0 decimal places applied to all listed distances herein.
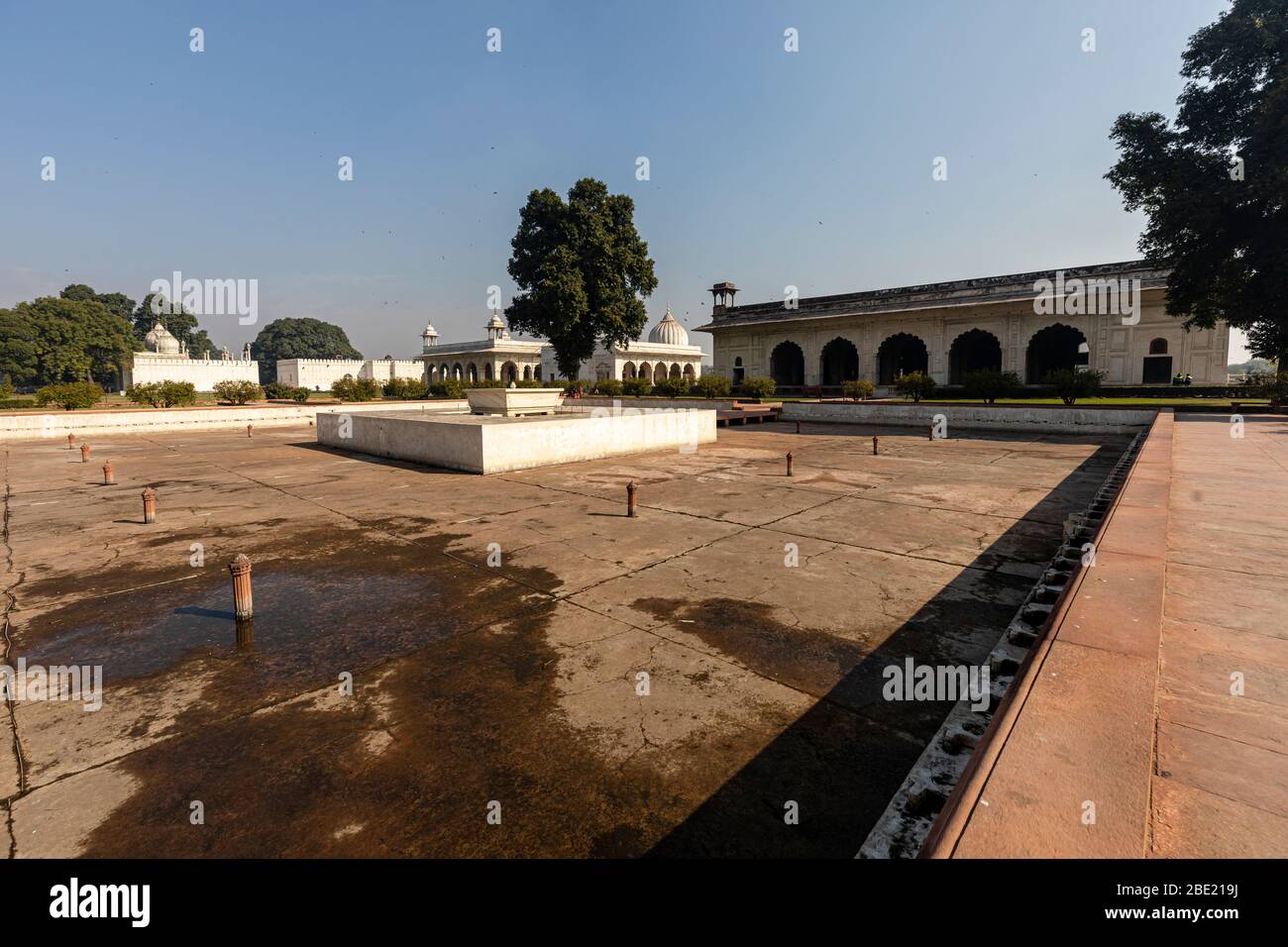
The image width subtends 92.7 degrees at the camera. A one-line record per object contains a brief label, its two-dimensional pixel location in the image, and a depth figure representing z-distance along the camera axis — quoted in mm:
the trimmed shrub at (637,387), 38500
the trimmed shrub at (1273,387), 21352
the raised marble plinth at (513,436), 13078
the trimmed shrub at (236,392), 32000
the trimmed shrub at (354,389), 37500
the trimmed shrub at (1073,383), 23922
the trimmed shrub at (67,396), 26062
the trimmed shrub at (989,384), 26000
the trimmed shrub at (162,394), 28938
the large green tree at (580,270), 36312
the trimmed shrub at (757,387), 32344
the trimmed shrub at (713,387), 34188
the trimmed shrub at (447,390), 40062
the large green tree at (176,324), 99938
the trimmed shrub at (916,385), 28469
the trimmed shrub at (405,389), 41006
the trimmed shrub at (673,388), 36250
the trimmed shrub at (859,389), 31375
